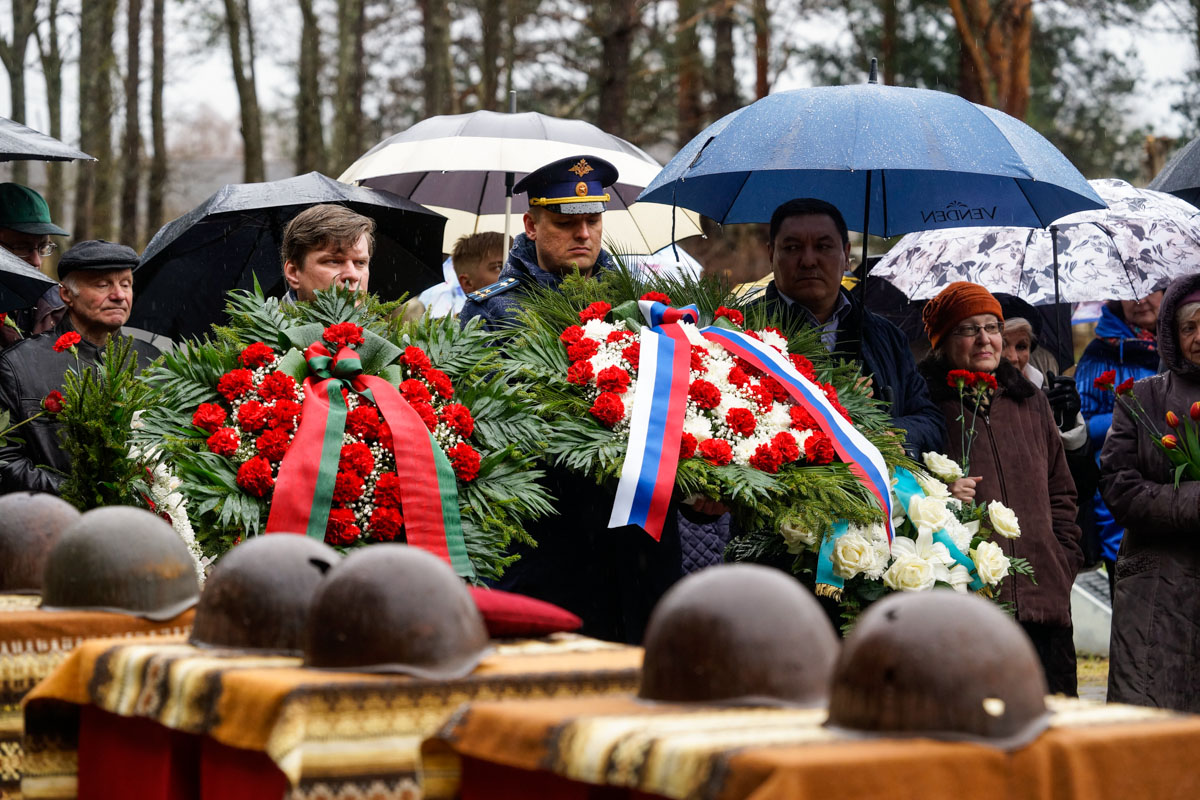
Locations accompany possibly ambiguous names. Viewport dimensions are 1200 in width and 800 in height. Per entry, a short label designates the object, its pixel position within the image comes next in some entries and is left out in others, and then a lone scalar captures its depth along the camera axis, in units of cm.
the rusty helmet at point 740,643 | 413
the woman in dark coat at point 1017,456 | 1110
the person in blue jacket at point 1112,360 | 1386
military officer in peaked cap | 1018
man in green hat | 1252
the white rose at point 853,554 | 880
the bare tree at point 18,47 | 3278
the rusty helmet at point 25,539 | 640
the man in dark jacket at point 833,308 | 1001
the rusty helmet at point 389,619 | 454
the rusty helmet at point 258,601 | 509
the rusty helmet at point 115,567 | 580
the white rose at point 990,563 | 932
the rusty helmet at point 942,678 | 373
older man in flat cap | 960
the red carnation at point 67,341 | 986
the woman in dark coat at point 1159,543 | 1094
